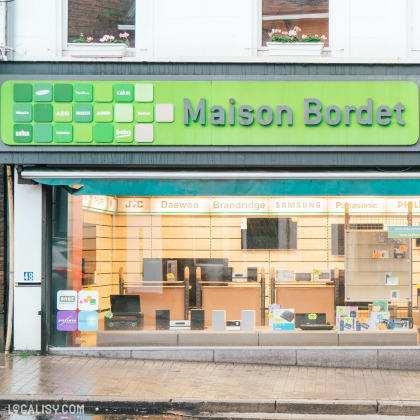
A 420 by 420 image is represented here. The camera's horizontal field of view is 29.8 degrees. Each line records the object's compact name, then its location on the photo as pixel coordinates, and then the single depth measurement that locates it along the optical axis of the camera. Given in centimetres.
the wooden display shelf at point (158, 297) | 1315
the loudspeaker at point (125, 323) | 1310
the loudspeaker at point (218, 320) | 1311
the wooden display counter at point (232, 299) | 1313
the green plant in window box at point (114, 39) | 1293
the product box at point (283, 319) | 1305
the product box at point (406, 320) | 1294
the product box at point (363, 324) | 1296
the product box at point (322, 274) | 1311
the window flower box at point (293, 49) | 1270
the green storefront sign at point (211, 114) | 1228
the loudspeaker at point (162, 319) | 1312
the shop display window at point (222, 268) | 1302
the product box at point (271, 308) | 1309
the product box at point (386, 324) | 1295
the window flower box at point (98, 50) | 1282
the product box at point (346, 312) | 1303
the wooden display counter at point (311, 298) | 1309
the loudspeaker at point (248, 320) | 1308
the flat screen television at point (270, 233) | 1308
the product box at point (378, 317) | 1299
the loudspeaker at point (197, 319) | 1311
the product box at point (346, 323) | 1298
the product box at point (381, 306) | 1305
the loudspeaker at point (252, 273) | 1312
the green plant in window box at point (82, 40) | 1299
